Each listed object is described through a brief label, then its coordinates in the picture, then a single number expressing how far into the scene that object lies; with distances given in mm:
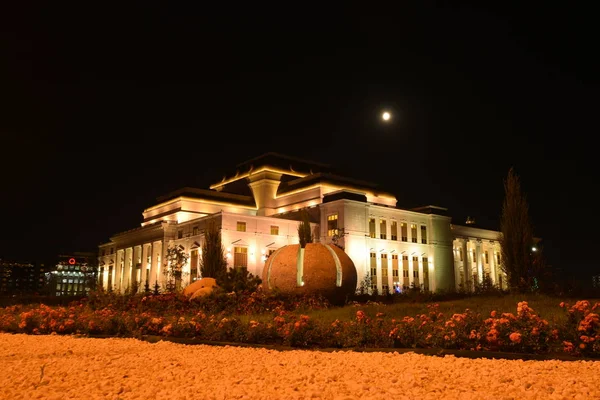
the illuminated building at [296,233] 71625
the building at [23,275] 151288
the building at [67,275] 144500
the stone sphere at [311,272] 25641
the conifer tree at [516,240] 25172
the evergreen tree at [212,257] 41062
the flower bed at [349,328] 11297
